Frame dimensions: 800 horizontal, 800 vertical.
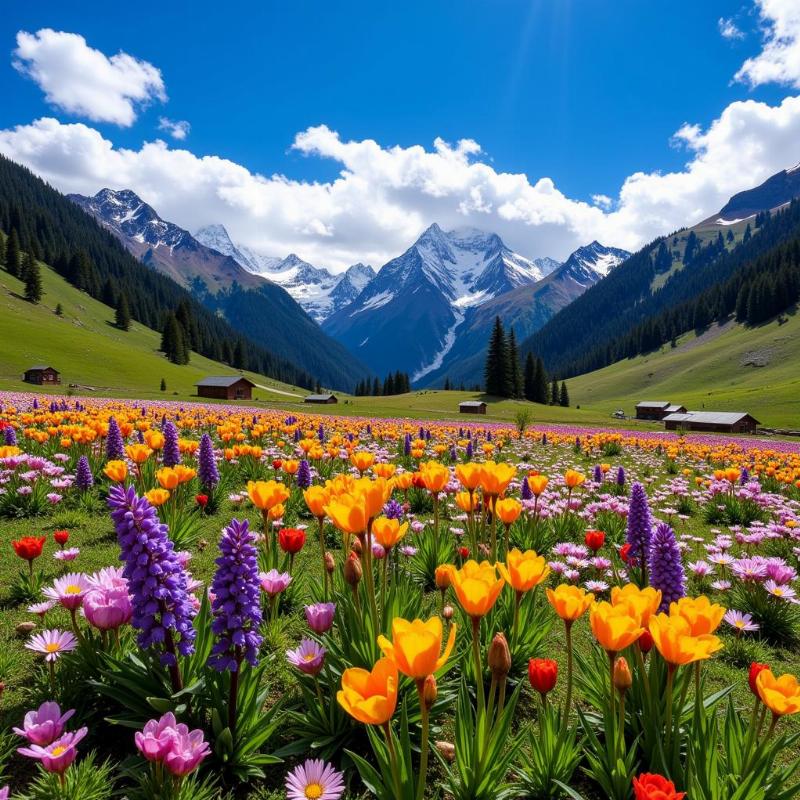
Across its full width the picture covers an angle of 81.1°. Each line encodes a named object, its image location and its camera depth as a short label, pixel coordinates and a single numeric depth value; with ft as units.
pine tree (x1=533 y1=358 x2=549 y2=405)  357.00
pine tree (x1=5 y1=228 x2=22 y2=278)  433.07
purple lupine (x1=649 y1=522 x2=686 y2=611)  11.34
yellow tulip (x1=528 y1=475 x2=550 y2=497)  18.28
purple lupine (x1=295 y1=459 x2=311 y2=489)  22.71
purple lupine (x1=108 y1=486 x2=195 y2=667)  8.96
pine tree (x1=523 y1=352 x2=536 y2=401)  360.69
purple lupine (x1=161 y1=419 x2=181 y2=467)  25.91
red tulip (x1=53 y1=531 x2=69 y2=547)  16.42
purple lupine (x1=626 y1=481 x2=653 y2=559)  13.99
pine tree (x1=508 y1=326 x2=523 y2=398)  322.81
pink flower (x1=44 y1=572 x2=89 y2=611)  11.05
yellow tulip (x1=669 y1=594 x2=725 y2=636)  7.43
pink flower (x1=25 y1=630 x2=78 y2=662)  10.38
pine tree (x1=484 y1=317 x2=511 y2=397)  317.63
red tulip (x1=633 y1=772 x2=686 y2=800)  5.49
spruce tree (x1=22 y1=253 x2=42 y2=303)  387.77
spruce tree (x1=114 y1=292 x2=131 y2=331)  463.01
